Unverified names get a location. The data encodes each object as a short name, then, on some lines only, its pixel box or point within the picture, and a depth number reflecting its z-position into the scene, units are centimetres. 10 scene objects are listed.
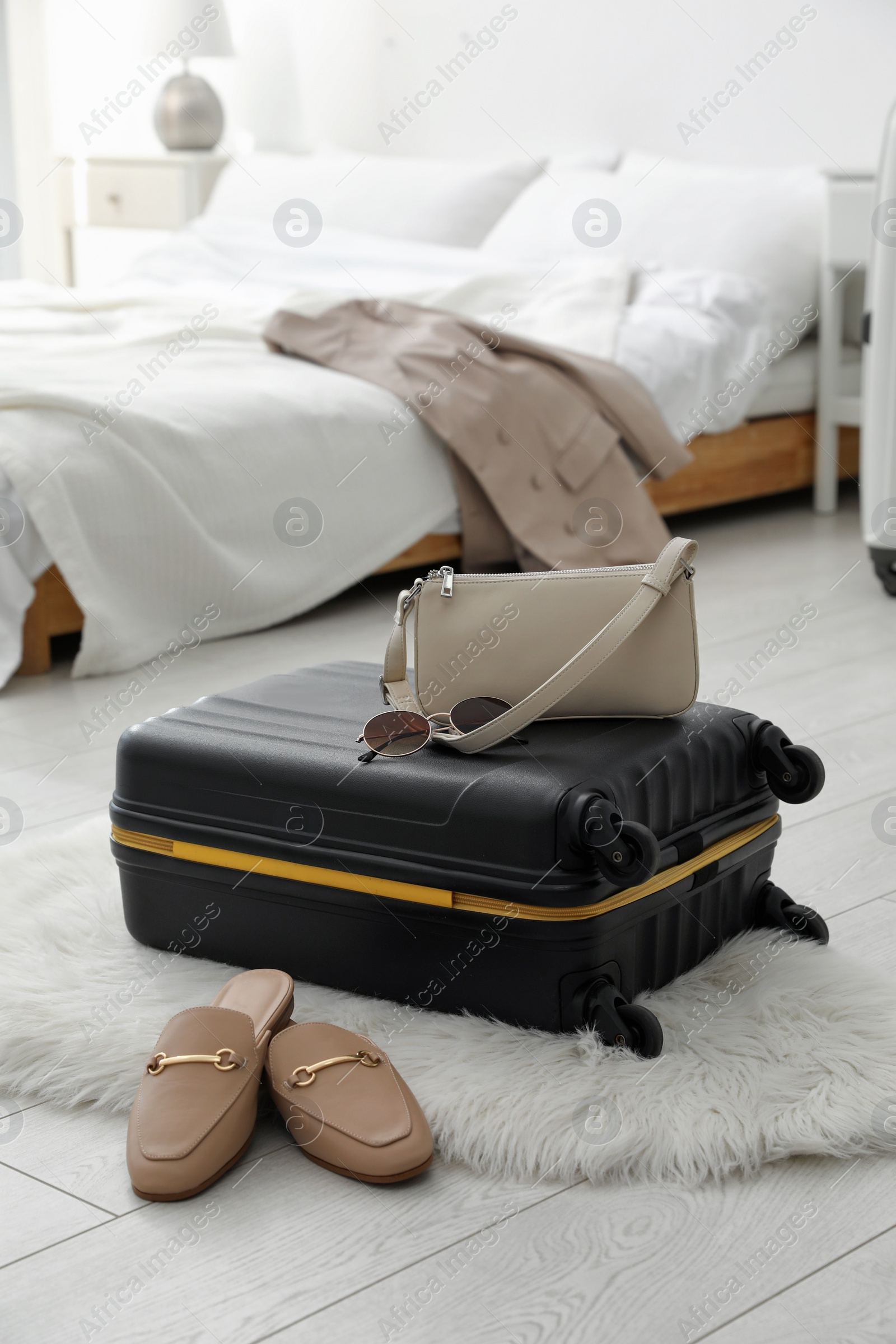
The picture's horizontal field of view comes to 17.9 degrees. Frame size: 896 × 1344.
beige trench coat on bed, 460
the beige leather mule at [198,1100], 242
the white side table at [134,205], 775
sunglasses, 267
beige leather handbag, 266
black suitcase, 257
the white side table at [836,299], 538
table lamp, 780
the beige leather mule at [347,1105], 243
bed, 393
